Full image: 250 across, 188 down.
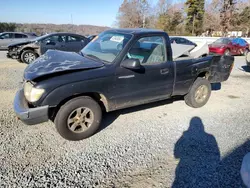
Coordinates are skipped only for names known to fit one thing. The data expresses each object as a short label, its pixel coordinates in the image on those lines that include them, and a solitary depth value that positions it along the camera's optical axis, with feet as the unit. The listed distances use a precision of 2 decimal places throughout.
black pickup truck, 8.98
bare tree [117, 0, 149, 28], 144.97
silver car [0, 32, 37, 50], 47.19
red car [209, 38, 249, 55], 45.90
